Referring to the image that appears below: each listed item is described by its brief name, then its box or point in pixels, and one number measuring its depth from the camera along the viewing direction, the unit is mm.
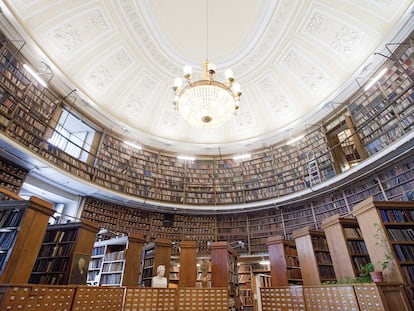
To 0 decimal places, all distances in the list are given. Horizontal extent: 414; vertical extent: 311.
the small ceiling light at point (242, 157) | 9694
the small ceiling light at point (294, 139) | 8666
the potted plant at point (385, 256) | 2984
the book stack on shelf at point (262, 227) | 7711
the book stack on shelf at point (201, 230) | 8159
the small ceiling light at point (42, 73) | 6398
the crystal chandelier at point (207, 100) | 4664
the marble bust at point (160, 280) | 4371
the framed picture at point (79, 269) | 3844
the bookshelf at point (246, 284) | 6949
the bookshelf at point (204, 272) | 6329
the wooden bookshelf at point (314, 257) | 4582
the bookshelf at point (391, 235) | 3115
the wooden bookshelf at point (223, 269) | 4703
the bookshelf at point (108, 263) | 4887
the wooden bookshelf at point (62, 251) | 3902
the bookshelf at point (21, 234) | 2875
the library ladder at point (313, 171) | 7279
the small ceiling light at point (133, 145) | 8931
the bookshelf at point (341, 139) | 6804
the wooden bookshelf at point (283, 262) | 5141
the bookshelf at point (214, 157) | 5676
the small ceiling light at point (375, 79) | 6502
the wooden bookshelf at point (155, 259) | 5039
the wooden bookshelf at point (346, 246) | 3975
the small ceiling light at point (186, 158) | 9859
